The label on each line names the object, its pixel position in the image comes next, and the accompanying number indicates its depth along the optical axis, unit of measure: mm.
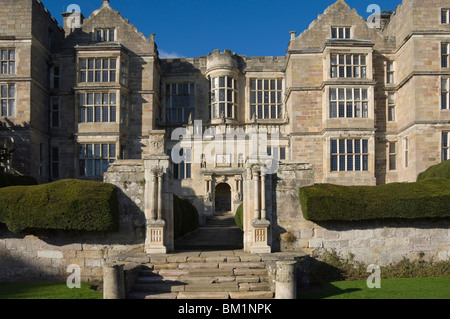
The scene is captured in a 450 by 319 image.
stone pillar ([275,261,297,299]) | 10172
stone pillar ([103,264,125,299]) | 10078
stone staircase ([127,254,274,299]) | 10562
